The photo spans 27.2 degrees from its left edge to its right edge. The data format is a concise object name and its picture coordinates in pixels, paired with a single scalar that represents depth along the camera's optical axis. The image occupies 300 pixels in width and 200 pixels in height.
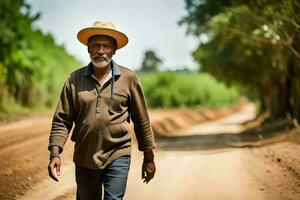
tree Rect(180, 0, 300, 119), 19.54
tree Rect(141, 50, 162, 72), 145.88
